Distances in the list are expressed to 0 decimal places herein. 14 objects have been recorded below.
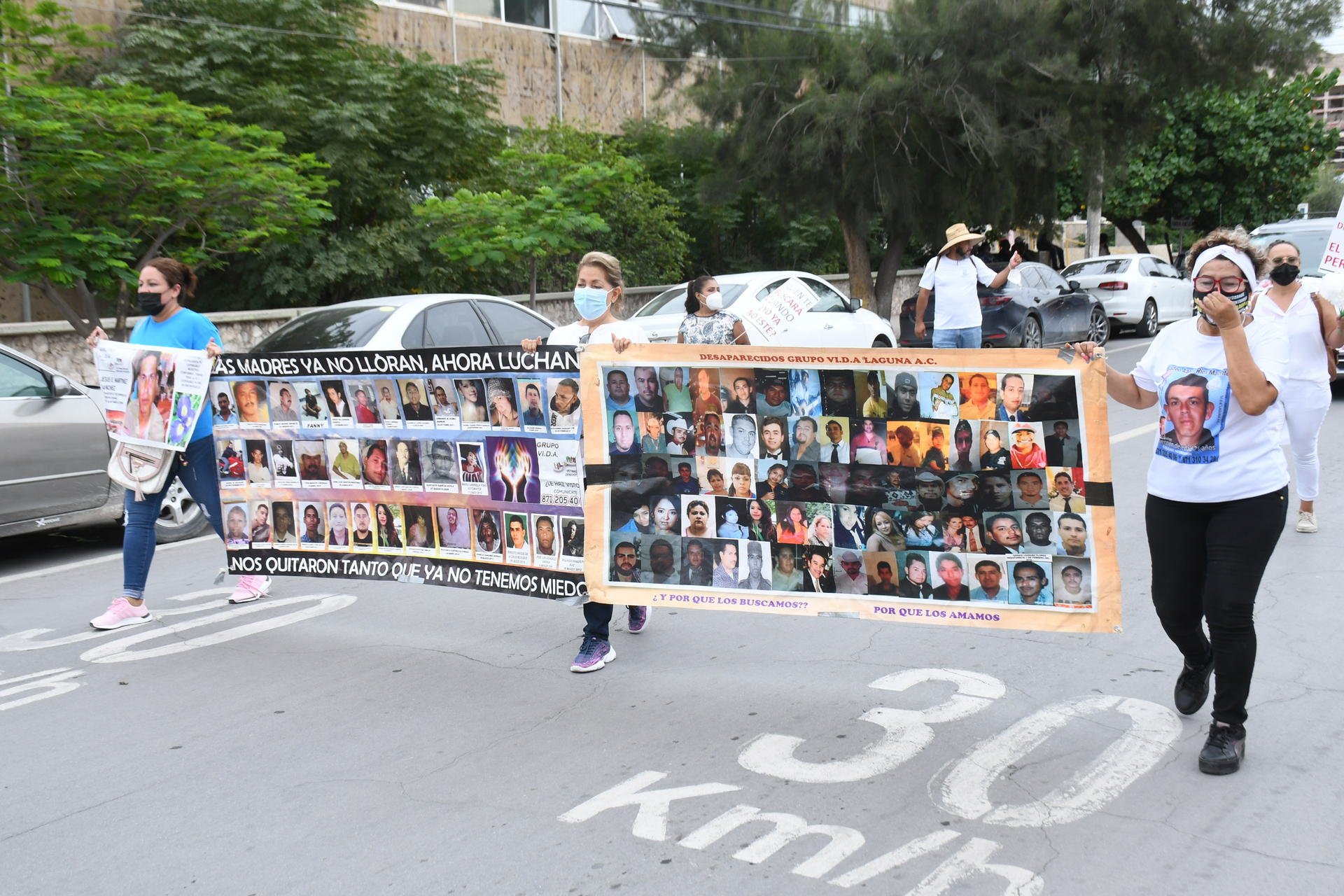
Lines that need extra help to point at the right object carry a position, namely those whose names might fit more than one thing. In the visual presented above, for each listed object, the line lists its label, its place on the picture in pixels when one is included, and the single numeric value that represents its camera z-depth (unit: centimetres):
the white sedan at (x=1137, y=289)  2320
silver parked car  767
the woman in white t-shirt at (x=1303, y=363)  660
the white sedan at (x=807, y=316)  1269
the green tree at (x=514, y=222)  1680
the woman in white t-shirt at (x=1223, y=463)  374
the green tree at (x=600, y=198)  1955
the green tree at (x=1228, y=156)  3359
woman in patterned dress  622
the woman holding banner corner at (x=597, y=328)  518
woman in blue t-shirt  609
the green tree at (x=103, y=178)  1114
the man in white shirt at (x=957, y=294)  1074
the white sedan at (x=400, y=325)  880
